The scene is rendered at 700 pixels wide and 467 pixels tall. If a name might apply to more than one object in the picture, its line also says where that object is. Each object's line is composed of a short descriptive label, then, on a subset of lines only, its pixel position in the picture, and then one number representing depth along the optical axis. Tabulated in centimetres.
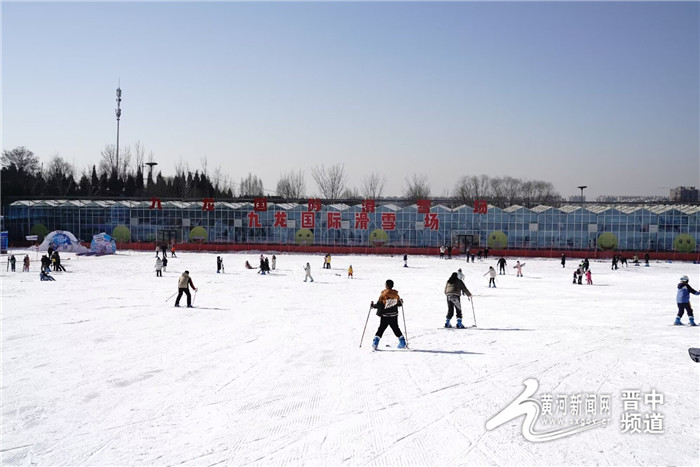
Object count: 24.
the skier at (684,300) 1289
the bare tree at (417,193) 10062
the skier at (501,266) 3175
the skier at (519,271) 3038
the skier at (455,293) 1220
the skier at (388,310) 997
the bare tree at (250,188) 10216
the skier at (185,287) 1625
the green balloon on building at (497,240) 5409
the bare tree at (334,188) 9200
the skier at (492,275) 2430
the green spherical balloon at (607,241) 5147
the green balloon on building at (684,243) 5038
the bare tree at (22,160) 8475
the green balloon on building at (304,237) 5738
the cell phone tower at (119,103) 9088
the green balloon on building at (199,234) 5822
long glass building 5159
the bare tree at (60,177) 8264
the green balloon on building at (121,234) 5875
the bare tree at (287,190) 9744
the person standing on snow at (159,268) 2748
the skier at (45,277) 2430
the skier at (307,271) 2580
